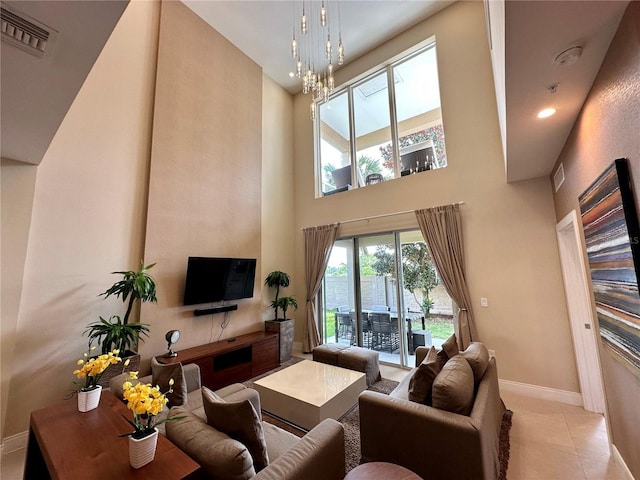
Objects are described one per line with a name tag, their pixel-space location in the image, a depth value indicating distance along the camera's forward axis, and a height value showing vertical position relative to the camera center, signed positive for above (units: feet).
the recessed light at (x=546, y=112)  7.38 +4.38
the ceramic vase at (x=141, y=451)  4.21 -2.71
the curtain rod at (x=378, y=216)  15.37 +3.51
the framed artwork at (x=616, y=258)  5.12 +0.22
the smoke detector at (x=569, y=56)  5.35 +4.35
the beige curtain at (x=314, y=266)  18.44 +0.60
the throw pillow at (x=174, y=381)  7.98 -3.10
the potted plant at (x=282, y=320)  16.60 -2.83
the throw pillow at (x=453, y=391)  6.36 -2.88
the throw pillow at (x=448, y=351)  8.20 -2.51
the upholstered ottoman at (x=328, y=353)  13.15 -3.91
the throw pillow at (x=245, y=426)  4.94 -2.77
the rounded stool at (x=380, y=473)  4.97 -3.77
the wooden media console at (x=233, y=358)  12.48 -4.12
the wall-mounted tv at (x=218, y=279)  13.84 -0.10
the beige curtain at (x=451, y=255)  13.14 +0.88
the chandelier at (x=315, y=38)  14.97 +15.24
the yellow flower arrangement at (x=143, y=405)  4.32 -2.04
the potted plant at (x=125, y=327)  9.81 -1.78
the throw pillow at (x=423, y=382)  7.02 -2.90
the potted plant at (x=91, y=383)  6.09 -2.42
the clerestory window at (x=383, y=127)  16.17 +9.94
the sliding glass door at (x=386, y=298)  14.87 -1.47
